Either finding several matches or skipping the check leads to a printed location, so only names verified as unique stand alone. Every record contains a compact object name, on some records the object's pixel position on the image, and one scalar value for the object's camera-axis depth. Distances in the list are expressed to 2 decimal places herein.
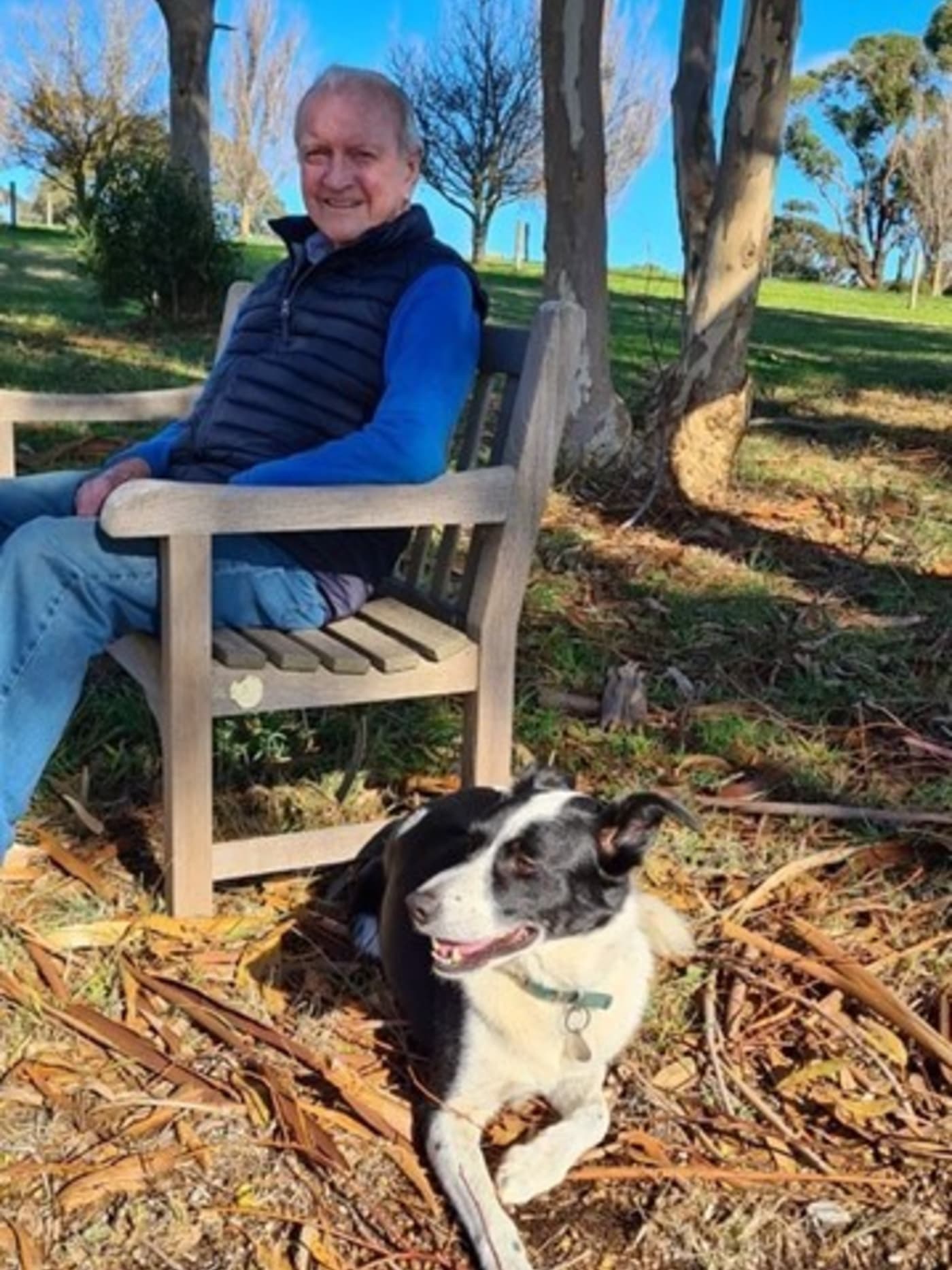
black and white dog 2.33
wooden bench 2.80
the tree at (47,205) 44.31
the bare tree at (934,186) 37.78
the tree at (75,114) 28.19
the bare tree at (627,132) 38.81
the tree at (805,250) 47.12
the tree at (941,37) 43.19
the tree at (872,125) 45.12
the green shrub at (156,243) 11.84
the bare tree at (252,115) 41.47
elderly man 2.82
